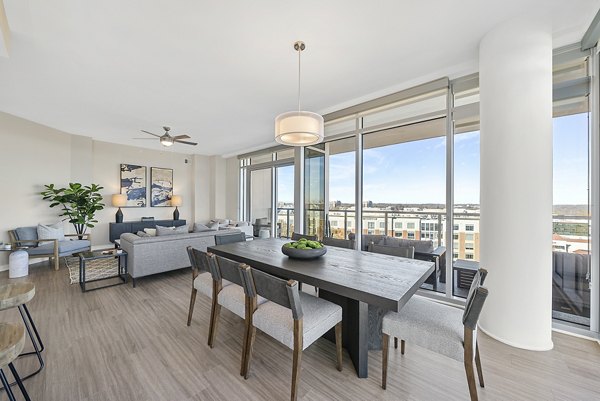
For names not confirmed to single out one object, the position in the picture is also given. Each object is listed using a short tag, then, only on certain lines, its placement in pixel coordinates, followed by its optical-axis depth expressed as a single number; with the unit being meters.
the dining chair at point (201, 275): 2.14
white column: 2.08
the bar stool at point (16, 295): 1.36
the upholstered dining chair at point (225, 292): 1.83
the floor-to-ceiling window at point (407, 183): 3.26
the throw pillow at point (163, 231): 3.98
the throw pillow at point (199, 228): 4.45
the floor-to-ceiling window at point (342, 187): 4.19
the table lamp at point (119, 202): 6.29
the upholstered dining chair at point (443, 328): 1.38
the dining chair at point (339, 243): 2.90
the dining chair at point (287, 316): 1.47
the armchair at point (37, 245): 4.23
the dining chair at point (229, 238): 3.19
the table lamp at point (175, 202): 7.38
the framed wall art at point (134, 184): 6.71
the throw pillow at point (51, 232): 4.58
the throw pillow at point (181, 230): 4.12
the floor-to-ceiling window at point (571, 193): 2.33
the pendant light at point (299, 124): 2.21
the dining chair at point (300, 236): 3.17
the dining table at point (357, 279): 1.48
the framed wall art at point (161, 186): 7.22
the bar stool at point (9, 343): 0.96
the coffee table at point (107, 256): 3.37
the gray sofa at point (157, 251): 3.52
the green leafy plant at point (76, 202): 5.03
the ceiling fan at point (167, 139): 4.43
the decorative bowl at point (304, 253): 2.16
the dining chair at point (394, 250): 2.38
